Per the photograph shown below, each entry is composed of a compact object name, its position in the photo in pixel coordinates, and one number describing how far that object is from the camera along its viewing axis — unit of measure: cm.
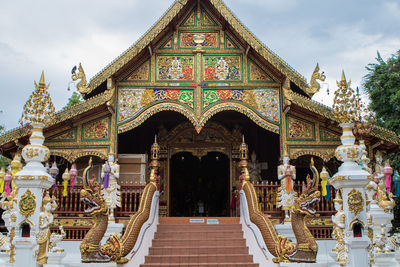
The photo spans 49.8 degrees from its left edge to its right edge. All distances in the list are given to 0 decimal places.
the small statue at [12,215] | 522
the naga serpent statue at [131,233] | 626
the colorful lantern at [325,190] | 875
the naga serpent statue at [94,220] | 578
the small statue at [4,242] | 635
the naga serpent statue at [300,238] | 578
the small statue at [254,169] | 1202
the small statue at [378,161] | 848
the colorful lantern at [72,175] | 825
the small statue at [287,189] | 906
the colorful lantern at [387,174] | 653
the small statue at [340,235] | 495
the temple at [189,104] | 934
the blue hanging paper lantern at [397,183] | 709
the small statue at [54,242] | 591
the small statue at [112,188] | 907
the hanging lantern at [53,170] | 772
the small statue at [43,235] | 509
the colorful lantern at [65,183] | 702
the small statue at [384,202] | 617
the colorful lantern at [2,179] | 680
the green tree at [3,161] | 2226
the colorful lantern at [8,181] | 690
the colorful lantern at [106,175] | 907
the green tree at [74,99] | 2259
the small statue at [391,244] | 645
